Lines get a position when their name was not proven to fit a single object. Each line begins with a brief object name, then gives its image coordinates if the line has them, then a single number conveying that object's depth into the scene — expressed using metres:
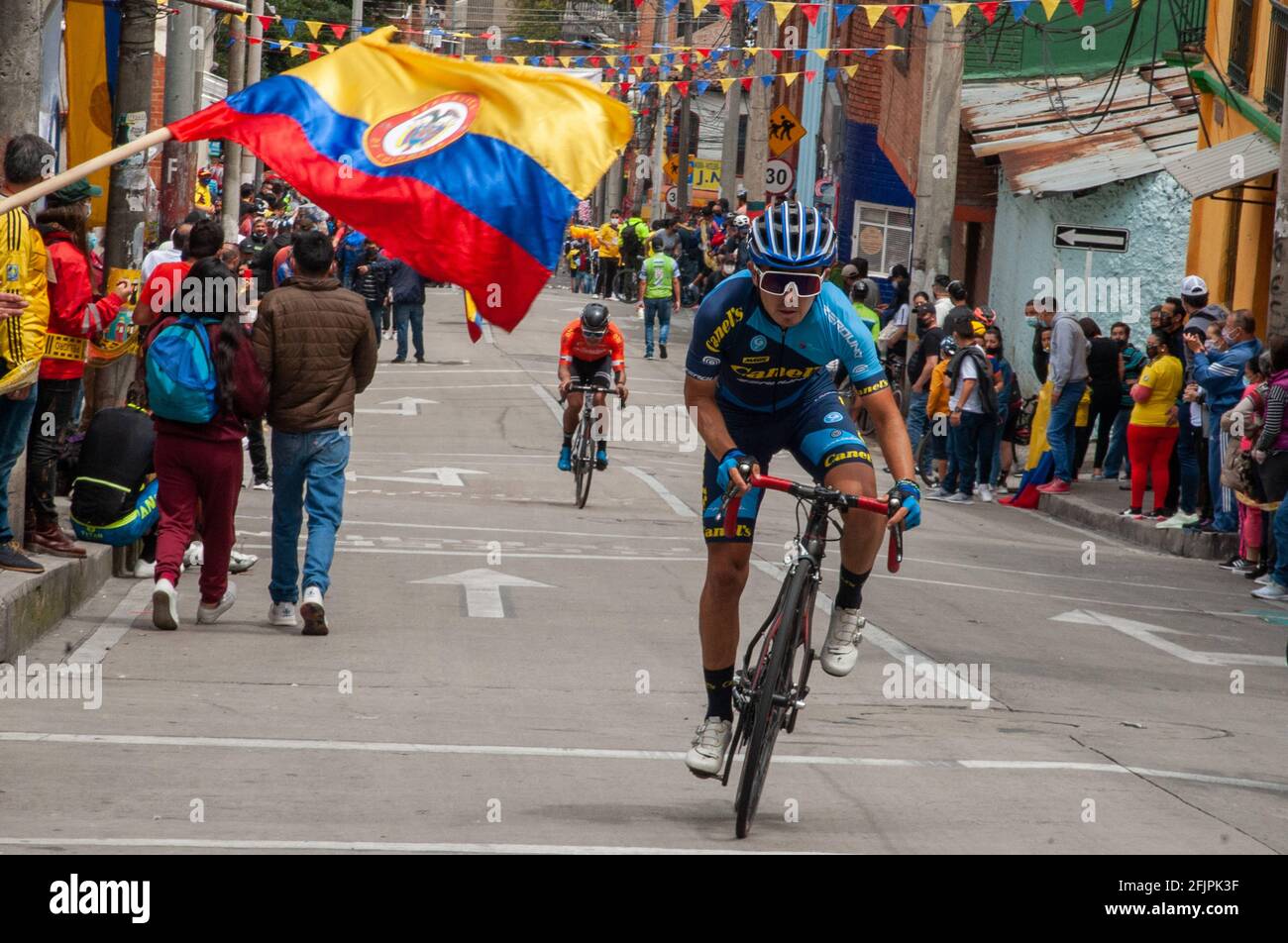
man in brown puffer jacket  10.78
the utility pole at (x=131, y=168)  14.13
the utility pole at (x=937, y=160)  25.97
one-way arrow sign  26.72
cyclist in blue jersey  7.14
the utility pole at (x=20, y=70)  10.86
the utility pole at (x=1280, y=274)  17.42
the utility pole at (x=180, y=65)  19.09
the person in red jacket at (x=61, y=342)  10.77
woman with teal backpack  10.62
